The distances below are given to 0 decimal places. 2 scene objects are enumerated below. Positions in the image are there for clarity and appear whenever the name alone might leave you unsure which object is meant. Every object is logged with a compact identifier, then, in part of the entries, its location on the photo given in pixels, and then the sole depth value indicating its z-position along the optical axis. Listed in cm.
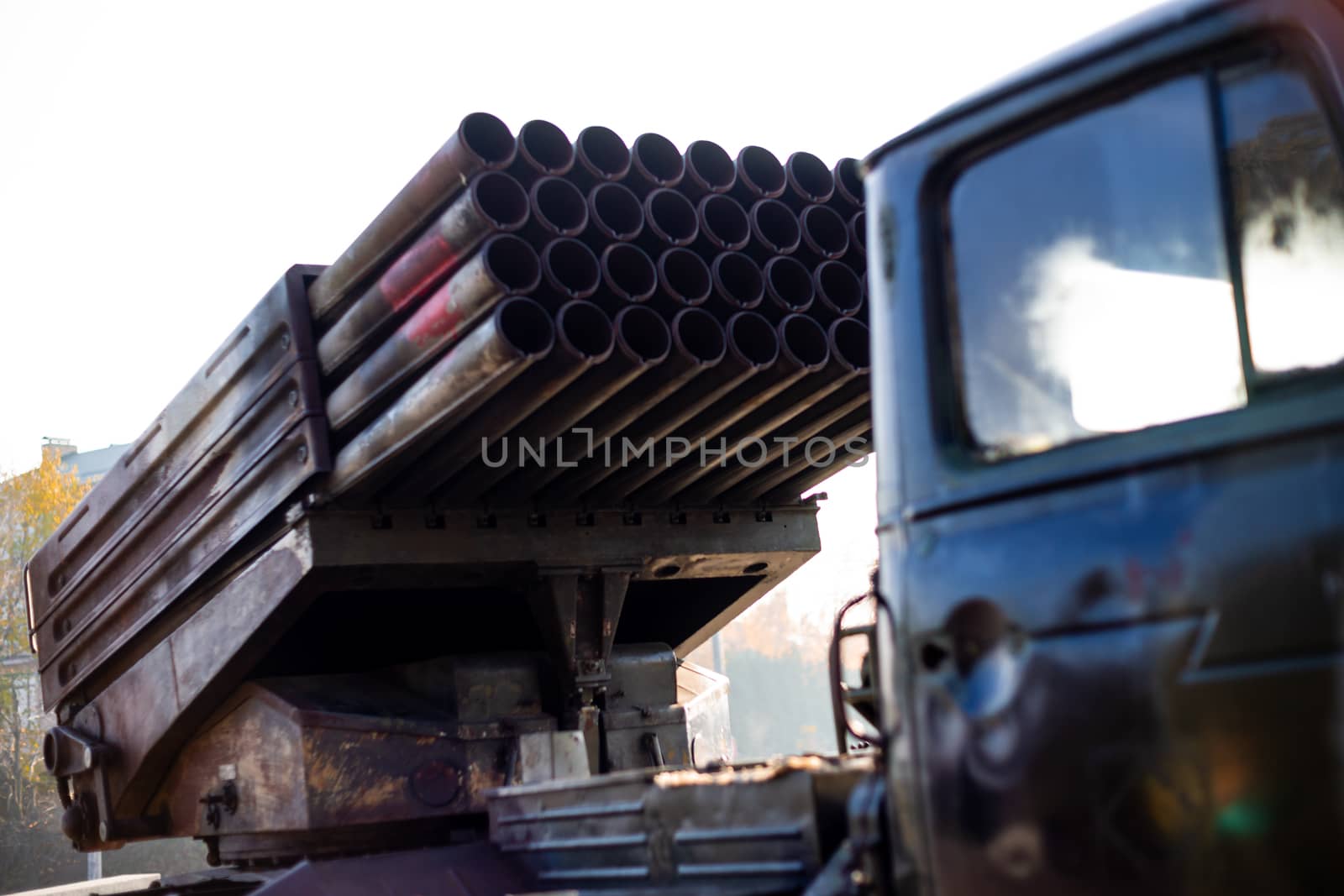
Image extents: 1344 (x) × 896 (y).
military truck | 188
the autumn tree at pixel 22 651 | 2627
